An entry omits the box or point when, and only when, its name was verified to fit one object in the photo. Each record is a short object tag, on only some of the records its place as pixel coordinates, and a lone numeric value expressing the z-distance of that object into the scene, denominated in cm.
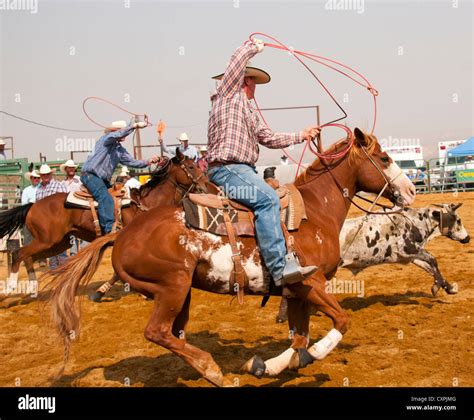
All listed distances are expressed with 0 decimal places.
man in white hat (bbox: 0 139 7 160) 1407
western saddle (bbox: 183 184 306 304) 455
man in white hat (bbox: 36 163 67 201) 1127
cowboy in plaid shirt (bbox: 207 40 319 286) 448
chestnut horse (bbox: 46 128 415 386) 445
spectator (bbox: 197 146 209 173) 977
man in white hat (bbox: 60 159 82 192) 1147
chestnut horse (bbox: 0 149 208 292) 824
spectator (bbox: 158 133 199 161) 965
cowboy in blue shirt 840
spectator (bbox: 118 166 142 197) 1396
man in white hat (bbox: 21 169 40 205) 1195
